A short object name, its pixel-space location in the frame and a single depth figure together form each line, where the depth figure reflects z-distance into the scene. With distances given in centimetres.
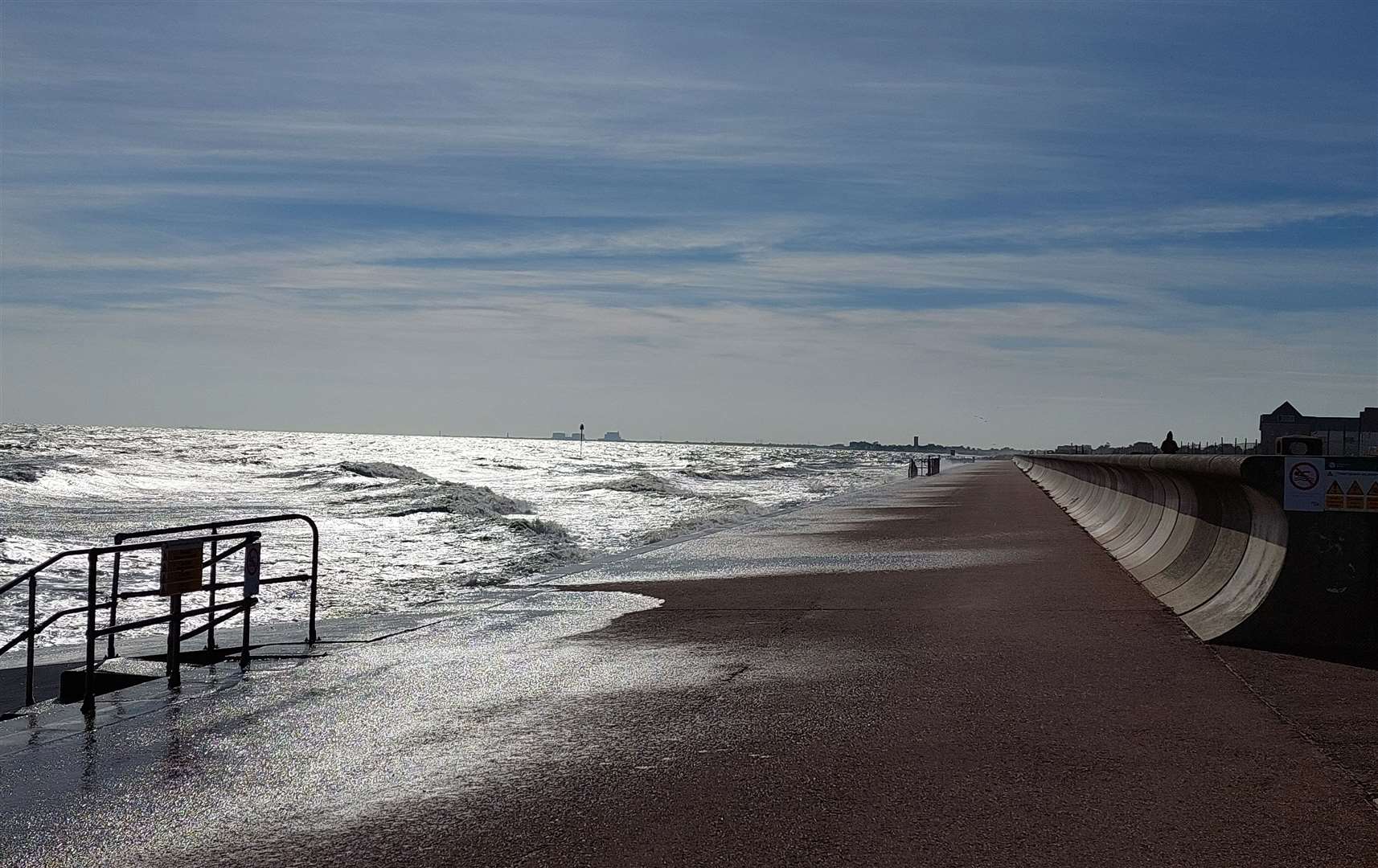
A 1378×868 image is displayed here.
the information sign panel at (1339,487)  816
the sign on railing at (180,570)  879
